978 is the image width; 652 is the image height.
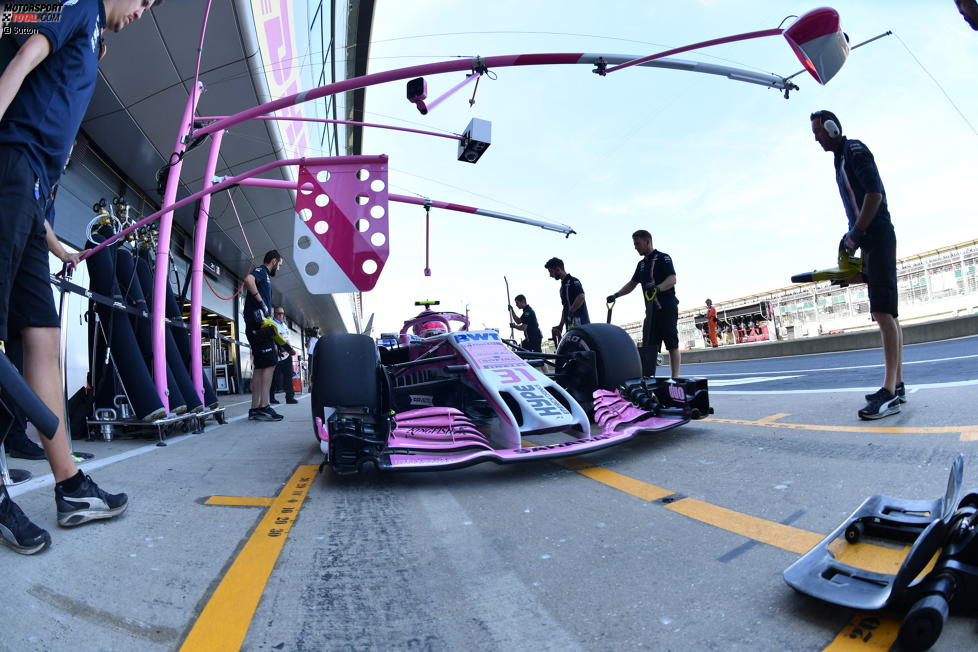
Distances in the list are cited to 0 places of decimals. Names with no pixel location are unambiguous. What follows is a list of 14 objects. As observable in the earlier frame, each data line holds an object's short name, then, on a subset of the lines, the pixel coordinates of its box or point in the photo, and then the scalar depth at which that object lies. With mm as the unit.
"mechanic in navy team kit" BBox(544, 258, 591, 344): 7203
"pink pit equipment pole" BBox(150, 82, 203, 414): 4457
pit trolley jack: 834
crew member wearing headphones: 2887
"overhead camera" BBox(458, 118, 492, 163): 6867
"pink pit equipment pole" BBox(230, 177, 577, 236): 6631
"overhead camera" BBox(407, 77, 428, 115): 5031
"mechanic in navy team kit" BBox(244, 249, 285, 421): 5484
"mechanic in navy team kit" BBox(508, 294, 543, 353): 9883
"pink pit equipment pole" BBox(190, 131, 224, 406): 5344
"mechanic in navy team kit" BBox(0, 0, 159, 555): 1562
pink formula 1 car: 2441
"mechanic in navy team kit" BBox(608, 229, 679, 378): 4617
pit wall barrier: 10477
